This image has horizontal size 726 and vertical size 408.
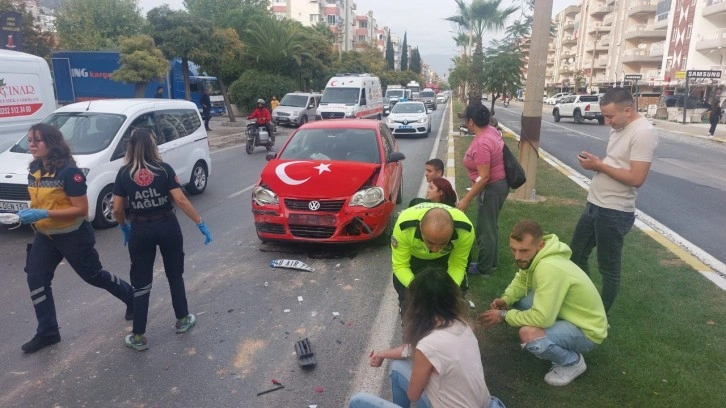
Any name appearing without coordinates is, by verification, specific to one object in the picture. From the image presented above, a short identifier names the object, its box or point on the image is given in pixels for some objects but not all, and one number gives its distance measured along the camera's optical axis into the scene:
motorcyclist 16.86
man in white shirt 3.69
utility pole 8.49
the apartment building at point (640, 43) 43.97
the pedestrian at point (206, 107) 22.41
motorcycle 16.25
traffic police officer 3.33
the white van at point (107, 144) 6.95
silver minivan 25.05
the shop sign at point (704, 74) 31.99
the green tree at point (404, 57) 121.31
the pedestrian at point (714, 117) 25.97
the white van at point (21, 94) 9.82
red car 6.10
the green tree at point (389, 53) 109.25
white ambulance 22.69
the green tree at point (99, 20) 45.09
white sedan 20.97
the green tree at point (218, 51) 23.17
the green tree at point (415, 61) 132.12
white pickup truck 33.03
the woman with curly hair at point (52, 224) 3.83
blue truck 24.88
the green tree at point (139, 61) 20.42
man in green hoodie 3.24
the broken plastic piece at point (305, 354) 3.78
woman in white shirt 2.35
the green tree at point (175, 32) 22.56
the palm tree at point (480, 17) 38.62
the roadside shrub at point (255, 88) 32.53
